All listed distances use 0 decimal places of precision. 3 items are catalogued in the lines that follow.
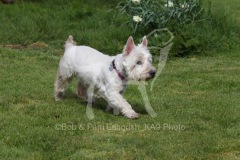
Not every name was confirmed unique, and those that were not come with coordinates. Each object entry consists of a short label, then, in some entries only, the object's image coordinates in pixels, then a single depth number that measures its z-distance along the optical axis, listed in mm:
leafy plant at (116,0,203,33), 13398
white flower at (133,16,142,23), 13477
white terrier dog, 7543
